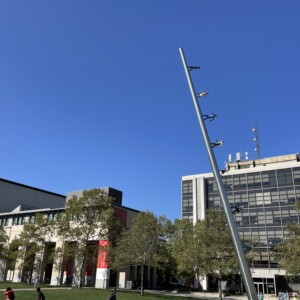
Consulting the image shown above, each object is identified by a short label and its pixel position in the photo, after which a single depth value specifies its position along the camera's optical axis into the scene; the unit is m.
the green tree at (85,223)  52.75
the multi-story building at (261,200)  77.38
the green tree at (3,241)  65.60
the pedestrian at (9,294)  20.23
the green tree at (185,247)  43.31
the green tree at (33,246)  62.06
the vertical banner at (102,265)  54.88
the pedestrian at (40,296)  19.37
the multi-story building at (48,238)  62.66
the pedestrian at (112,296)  18.19
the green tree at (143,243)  47.53
